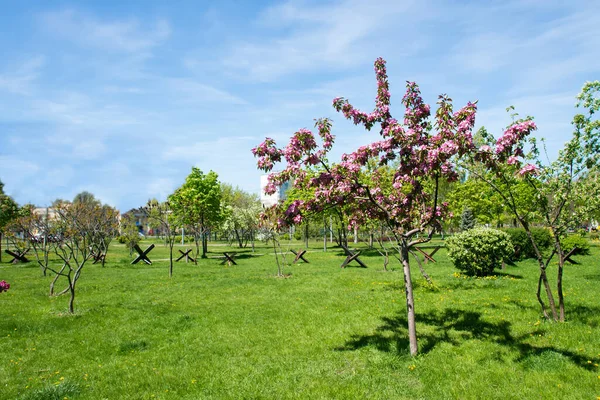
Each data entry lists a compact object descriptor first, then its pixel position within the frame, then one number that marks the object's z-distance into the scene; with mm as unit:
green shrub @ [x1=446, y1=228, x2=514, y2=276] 17500
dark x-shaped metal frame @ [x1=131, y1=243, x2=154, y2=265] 31359
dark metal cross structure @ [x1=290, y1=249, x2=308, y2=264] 29875
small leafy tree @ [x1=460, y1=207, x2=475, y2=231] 52522
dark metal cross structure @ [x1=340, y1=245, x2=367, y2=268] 24731
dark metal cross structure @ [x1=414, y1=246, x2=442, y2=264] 26003
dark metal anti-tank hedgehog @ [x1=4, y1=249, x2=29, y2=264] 32631
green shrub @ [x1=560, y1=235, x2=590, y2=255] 24816
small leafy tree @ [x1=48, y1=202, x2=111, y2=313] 16009
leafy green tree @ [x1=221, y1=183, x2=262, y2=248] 51984
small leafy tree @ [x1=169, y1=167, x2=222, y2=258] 39562
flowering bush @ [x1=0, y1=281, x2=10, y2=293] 7425
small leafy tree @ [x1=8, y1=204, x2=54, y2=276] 23578
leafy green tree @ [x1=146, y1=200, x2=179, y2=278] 23730
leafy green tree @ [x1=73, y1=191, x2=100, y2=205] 95150
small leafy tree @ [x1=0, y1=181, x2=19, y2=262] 39000
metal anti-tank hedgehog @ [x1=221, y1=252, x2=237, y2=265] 29483
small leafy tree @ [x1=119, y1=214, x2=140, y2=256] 36250
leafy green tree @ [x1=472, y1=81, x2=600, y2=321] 9297
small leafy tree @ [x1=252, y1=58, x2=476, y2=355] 7148
